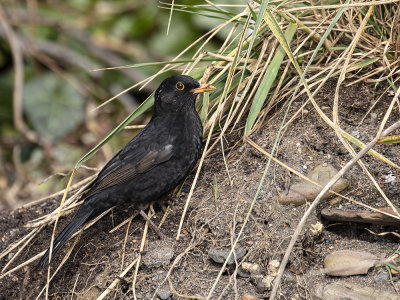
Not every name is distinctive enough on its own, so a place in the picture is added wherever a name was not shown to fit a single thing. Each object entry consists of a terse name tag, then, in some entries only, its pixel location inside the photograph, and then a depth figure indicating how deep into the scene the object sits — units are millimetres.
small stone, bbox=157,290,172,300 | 6058
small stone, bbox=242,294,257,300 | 5774
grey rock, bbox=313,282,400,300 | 5411
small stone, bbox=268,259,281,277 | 5918
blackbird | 7320
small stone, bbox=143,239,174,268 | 6391
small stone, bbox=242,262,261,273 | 5973
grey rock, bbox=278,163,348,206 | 6437
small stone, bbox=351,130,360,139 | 6788
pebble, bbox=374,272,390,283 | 5556
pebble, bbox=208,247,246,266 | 6074
